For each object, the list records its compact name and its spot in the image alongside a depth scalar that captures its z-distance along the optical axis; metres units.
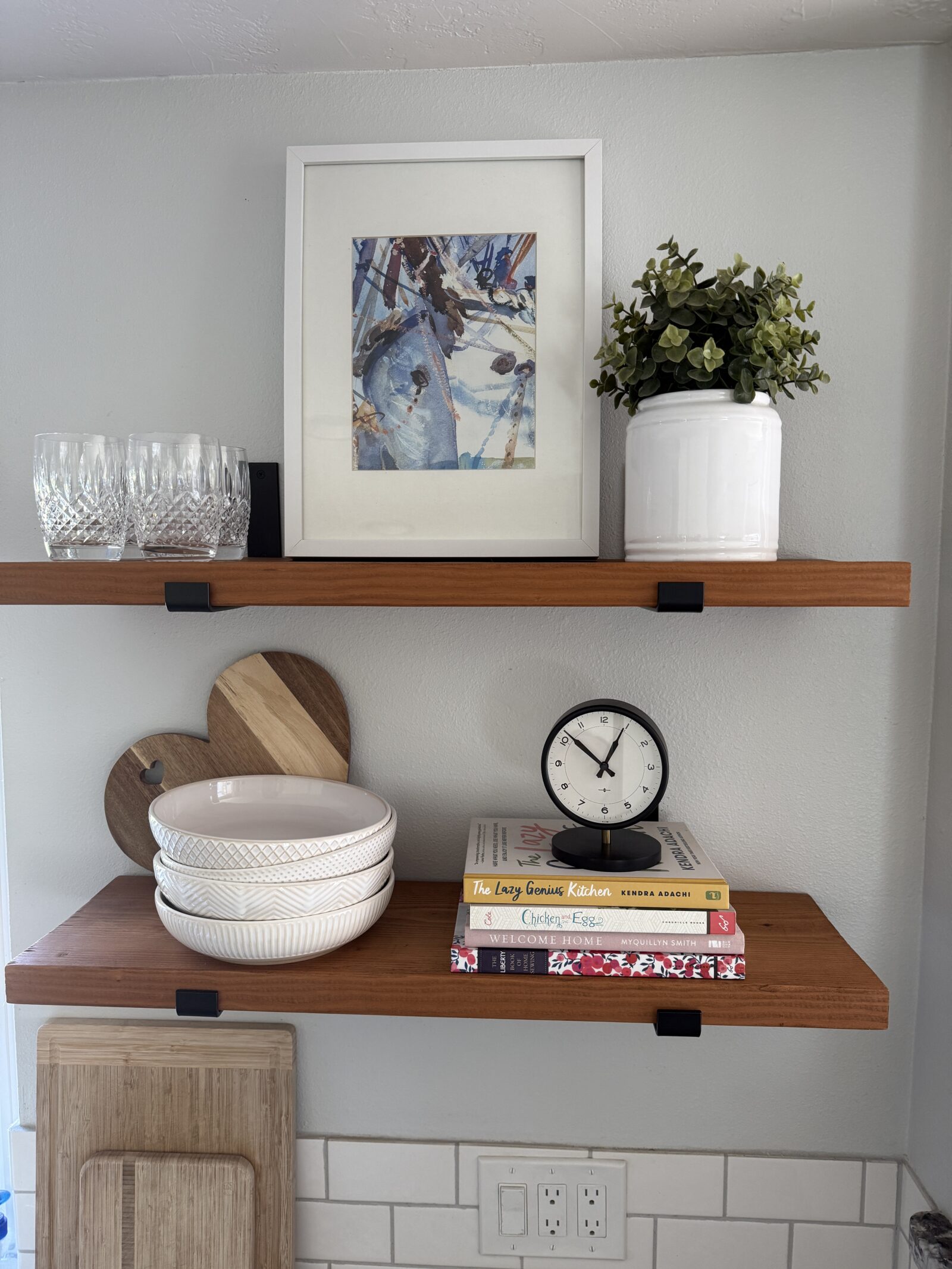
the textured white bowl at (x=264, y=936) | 0.88
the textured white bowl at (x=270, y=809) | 1.01
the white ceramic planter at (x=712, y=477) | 0.86
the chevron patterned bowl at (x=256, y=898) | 0.87
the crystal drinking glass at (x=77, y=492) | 0.91
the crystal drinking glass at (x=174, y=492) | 0.91
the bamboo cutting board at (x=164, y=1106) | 1.11
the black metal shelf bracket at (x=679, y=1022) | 0.86
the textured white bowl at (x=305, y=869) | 0.87
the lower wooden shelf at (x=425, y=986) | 0.86
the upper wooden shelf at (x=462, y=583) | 0.84
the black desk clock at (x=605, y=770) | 0.93
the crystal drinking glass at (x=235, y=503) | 0.94
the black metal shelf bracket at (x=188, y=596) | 0.88
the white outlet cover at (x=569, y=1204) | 1.11
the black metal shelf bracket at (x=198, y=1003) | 0.89
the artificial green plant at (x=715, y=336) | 0.85
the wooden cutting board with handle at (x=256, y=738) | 1.11
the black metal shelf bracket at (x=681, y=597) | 0.84
